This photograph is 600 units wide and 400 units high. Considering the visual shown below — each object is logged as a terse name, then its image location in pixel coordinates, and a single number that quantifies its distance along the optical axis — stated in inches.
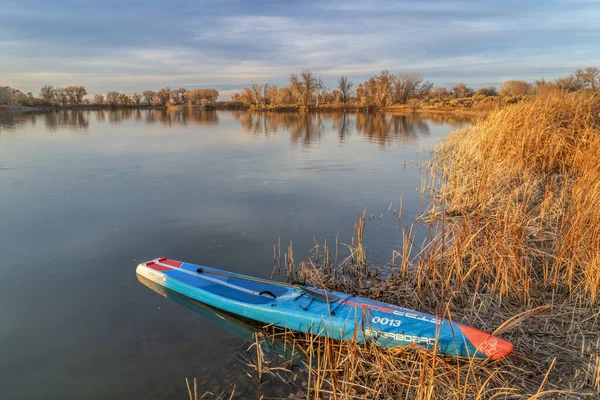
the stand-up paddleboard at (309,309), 149.0
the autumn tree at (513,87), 2249.1
